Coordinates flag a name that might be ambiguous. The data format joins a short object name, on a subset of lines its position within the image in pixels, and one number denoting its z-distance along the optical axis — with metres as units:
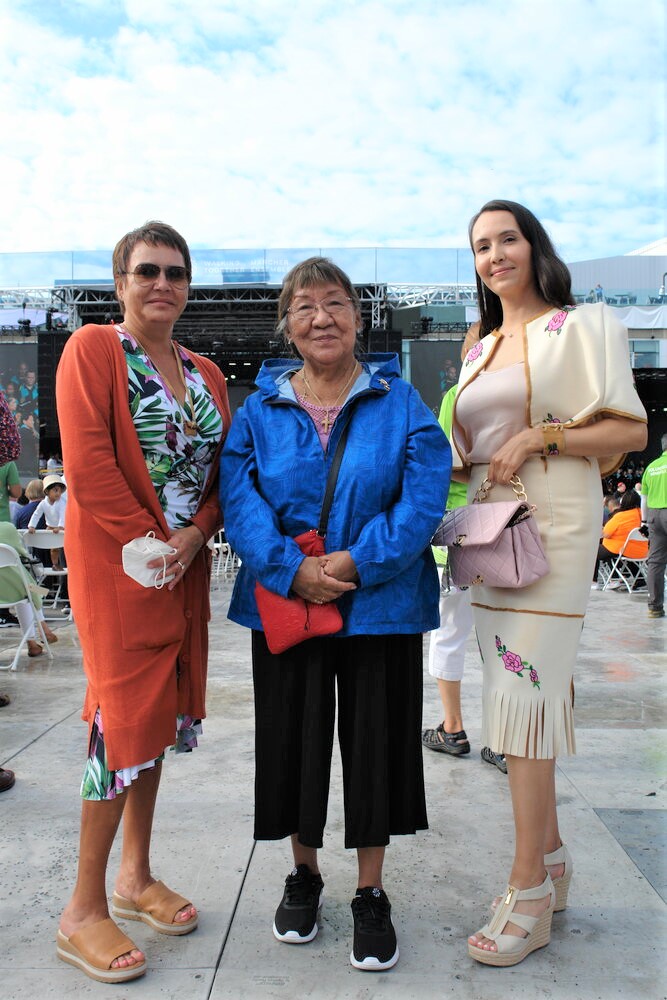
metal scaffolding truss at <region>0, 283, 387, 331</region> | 18.83
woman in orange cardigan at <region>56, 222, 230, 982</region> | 1.78
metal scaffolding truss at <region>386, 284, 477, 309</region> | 19.03
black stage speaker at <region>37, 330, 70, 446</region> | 19.05
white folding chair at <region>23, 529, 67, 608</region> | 7.00
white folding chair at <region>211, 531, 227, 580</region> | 11.35
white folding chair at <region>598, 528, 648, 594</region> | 8.92
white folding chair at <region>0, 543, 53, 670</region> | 4.54
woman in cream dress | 1.83
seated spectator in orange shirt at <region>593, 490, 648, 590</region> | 8.99
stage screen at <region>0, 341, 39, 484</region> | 19.83
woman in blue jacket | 1.80
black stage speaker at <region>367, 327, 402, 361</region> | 18.59
